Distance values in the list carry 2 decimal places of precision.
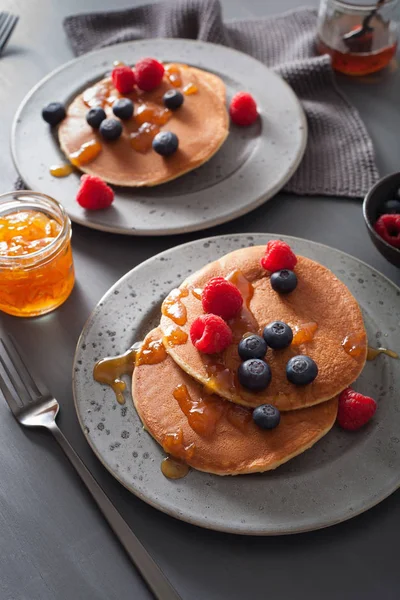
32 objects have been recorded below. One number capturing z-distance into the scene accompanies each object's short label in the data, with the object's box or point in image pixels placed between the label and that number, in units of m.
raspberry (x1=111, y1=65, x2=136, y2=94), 0.70
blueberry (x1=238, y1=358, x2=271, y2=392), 0.51
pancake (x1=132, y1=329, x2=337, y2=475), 0.50
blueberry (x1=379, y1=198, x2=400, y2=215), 0.62
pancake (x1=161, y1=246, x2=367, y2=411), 0.52
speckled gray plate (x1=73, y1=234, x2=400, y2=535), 0.49
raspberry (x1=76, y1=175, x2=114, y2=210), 0.63
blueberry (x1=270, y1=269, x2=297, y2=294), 0.56
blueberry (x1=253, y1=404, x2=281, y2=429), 0.50
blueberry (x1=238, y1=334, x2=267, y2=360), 0.52
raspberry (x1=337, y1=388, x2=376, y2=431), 0.51
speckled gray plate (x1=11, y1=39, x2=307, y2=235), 0.63
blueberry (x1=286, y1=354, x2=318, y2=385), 0.51
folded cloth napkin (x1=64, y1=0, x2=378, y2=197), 0.68
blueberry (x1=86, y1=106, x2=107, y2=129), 0.68
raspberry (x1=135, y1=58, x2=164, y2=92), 0.70
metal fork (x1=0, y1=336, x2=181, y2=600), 0.48
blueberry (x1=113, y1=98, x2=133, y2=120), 0.68
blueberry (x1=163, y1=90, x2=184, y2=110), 0.69
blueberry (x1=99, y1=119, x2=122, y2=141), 0.67
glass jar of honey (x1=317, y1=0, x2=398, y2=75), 0.75
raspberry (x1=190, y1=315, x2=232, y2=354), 0.53
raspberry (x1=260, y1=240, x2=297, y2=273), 0.57
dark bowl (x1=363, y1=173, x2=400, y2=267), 0.60
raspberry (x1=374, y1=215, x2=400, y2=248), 0.60
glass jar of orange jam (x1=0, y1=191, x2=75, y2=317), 0.57
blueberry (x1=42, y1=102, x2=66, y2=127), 0.69
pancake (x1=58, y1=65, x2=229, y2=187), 0.66
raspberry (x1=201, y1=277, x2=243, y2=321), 0.54
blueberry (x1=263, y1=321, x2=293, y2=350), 0.53
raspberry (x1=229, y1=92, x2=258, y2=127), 0.70
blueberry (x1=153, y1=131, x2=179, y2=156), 0.66
